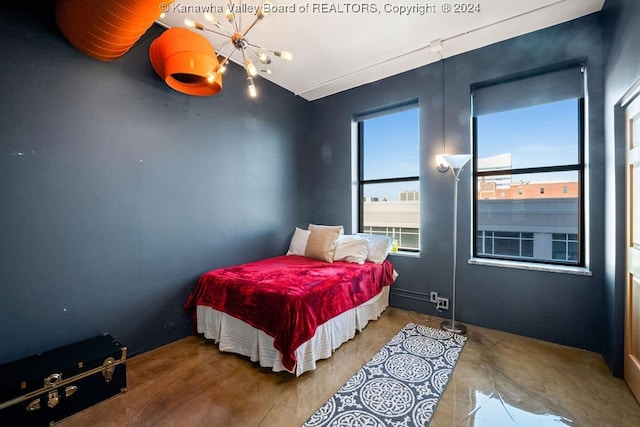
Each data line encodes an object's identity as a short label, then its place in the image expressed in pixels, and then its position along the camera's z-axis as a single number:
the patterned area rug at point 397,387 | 1.58
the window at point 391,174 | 3.43
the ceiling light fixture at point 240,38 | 1.59
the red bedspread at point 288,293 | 1.94
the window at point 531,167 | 2.56
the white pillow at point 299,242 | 3.54
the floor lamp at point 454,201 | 2.63
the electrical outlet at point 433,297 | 3.04
